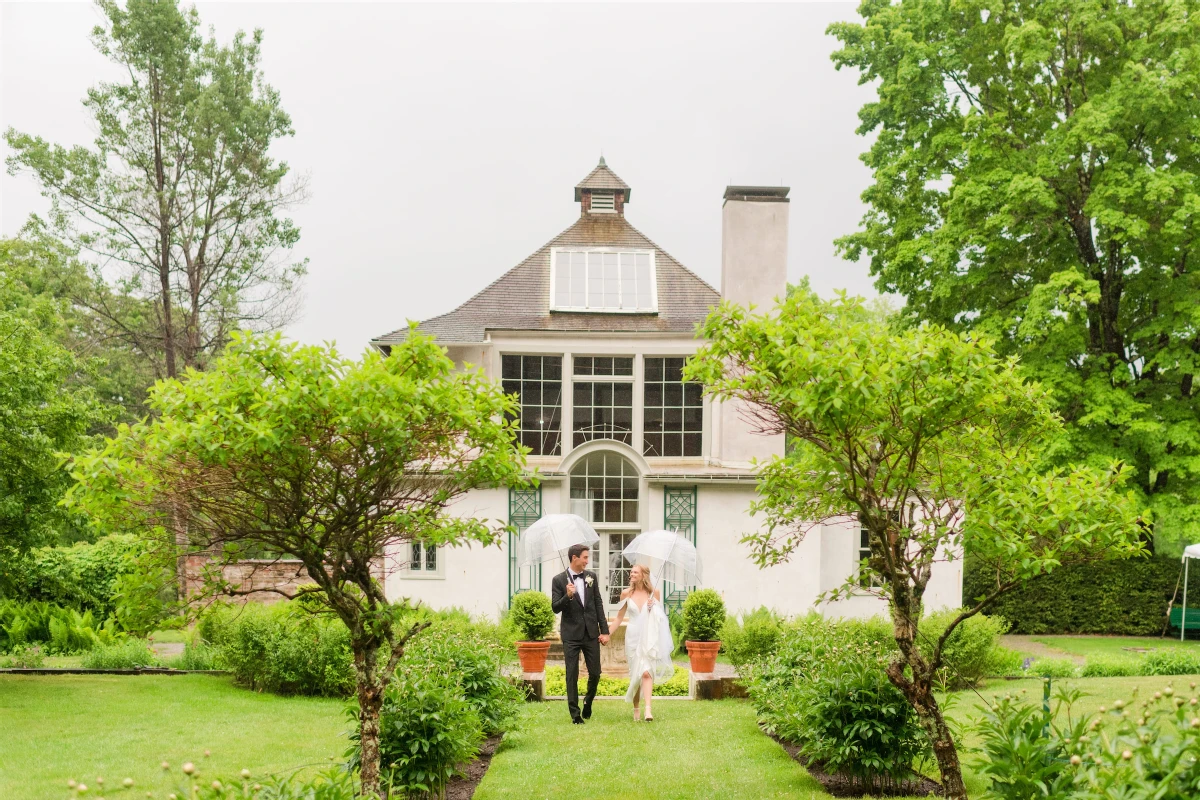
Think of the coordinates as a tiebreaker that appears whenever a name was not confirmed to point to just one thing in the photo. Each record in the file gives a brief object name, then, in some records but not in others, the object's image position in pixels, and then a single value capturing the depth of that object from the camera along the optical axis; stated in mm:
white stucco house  20188
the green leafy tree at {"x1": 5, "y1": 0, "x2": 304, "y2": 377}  24969
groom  11109
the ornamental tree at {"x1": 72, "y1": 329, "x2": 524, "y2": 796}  6012
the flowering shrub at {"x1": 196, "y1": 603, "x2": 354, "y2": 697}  13125
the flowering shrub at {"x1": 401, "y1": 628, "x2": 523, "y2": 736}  9281
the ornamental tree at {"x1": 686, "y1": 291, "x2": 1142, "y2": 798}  6656
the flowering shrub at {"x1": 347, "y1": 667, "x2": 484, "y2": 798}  7402
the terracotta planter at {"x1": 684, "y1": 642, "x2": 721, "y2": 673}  14594
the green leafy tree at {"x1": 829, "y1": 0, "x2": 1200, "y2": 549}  18391
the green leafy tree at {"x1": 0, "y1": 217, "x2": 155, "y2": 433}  26688
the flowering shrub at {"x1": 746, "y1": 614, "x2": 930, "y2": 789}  7918
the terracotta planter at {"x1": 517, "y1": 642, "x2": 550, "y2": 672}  14852
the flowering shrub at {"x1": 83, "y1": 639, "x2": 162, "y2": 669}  15609
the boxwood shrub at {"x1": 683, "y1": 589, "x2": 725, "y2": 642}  15633
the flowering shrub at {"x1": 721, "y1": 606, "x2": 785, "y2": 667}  13992
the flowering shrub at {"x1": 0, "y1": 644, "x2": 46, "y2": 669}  15680
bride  11375
